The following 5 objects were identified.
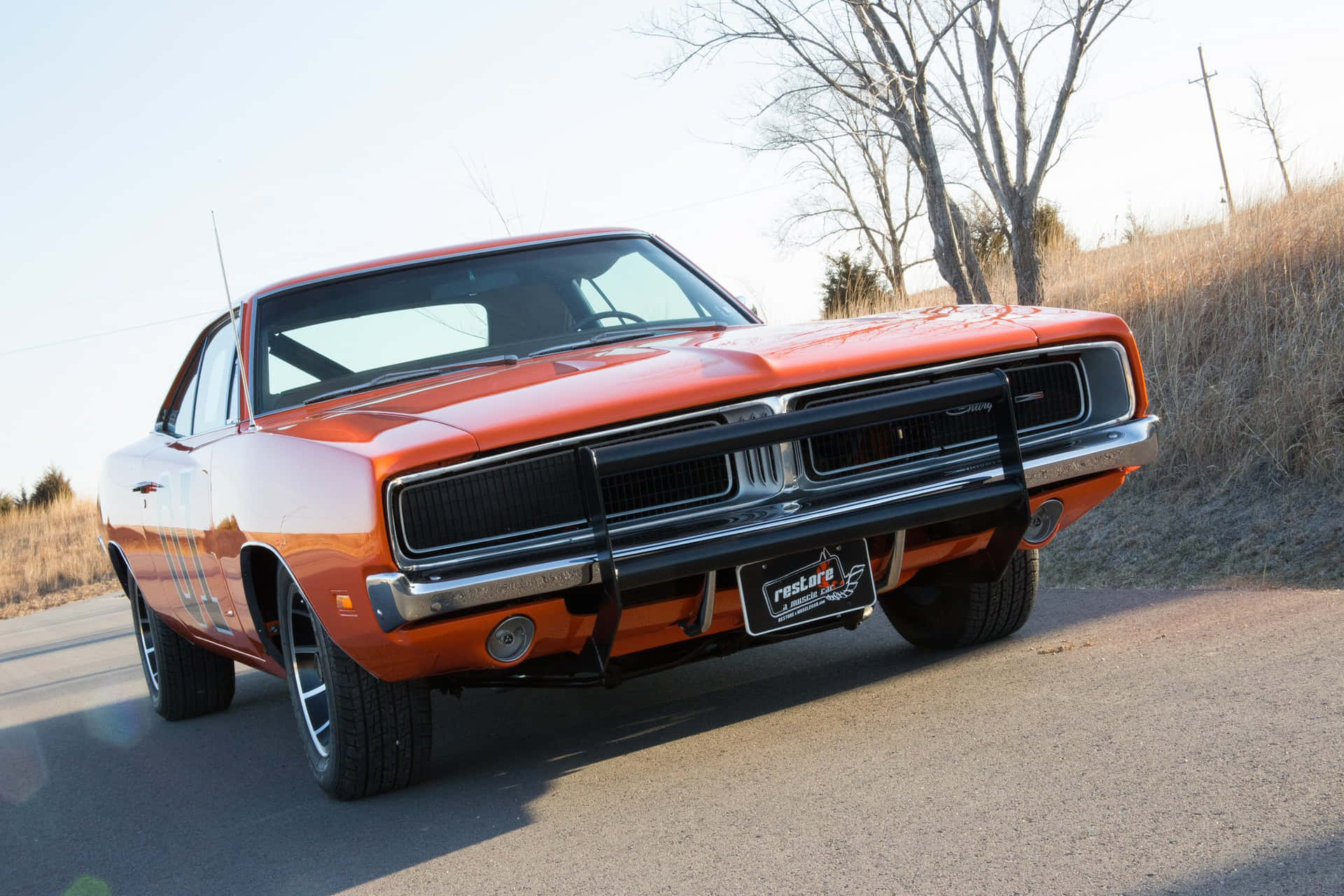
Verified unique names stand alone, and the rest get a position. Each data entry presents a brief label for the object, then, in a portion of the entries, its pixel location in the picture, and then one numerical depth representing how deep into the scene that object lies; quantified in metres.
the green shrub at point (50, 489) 29.78
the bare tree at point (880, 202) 32.60
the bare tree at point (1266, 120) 36.81
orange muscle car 3.13
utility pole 46.34
